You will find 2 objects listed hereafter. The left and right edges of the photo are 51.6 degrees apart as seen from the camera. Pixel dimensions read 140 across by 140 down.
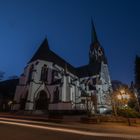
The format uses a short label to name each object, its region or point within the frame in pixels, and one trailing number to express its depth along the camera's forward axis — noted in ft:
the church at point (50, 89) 103.35
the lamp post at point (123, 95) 56.59
